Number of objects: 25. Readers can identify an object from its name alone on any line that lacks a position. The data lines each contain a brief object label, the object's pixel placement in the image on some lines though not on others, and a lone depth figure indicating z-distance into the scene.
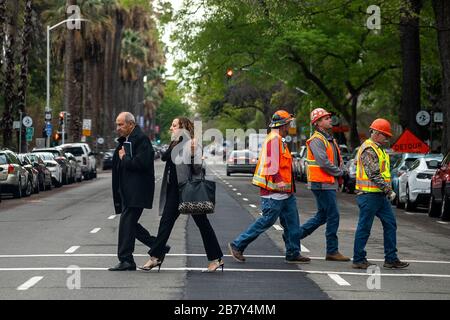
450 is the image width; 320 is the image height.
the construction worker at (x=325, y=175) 15.48
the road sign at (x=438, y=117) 39.97
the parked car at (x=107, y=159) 78.14
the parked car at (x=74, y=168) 50.09
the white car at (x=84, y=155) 54.86
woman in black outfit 13.83
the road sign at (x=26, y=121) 51.25
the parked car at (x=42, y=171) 41.12
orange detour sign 39.62
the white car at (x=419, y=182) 29.23
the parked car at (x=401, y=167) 31.72
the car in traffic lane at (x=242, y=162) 59.47
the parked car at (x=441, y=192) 25.47
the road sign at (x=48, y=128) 62.37
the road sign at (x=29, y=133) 54.13
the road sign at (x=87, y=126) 69.31
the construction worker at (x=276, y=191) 14.86
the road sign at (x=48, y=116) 62.28
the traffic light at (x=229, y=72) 53.09
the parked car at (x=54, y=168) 44.75
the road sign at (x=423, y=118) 39.91
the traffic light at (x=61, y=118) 62.85
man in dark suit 13.94
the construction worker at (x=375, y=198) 14.58
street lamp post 60.00
